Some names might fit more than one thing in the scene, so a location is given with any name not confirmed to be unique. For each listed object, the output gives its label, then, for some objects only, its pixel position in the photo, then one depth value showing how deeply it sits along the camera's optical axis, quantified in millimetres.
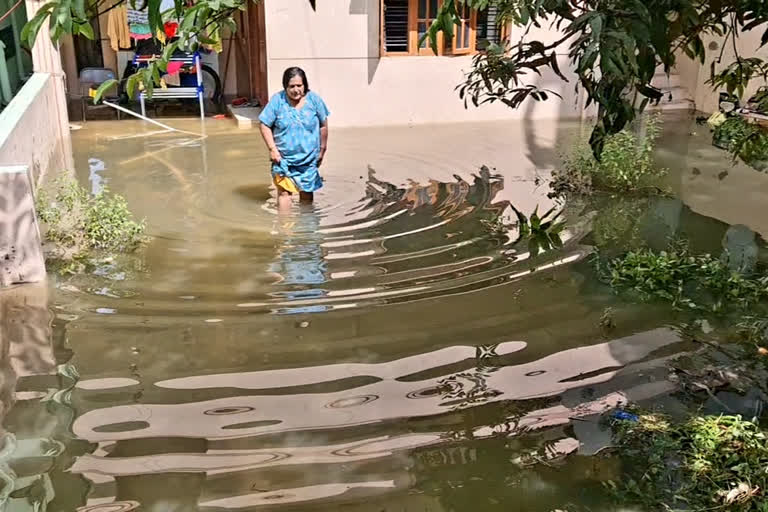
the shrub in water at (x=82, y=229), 5797
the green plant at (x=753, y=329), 4461
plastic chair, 13367
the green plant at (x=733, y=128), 5570
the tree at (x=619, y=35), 1635
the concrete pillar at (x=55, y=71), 9969
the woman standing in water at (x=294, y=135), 6730
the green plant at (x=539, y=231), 2969
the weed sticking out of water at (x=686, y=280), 5027
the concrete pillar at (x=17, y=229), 5082
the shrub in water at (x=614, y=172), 7680
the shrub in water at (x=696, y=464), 3031
